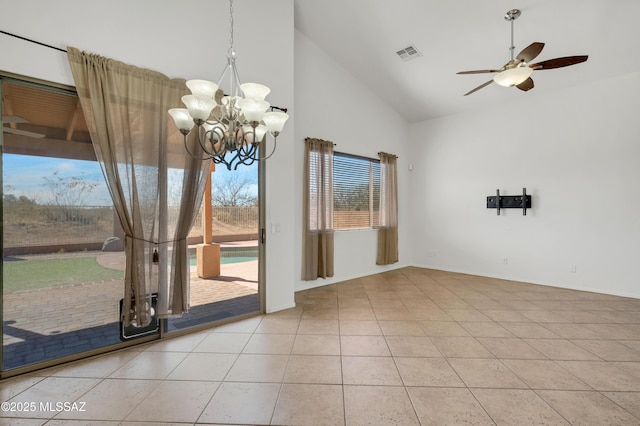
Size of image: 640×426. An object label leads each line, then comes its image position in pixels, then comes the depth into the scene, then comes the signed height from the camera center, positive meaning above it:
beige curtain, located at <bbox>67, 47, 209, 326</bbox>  2.55 +0.46
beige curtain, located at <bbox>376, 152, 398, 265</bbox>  6.10 +0.04
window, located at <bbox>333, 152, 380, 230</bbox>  5.48 +0.50
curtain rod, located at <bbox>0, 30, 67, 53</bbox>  2.24 +1.43
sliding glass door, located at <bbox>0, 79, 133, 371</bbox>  2.32 -0.15
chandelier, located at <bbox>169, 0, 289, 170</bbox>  2.09 +0.81
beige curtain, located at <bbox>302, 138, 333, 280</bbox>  4.79 +0.10
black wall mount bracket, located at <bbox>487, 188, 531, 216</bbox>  5.23 +0.26
